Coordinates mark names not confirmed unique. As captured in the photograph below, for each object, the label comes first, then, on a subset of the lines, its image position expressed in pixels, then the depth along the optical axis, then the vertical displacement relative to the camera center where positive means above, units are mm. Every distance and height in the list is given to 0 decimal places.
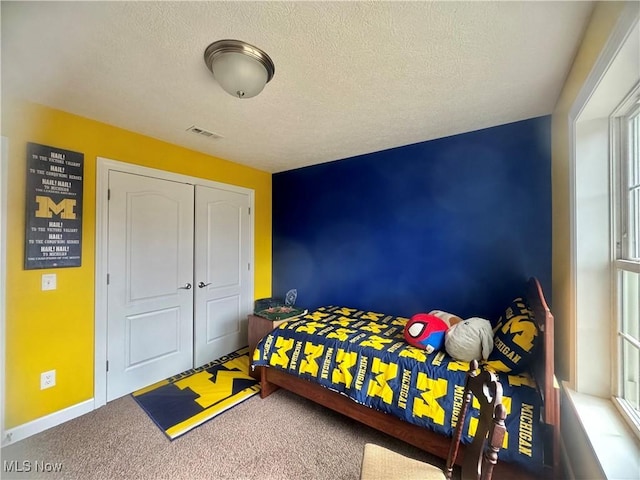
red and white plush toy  1837 -653
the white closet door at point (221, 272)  2971 -375
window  1203 -42
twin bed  1315 -913
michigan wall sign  1871 +248
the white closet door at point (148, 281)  2336 -390
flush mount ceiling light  1342 +938
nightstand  2722 -940
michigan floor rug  2051 -1389
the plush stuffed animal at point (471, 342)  1673 -645
